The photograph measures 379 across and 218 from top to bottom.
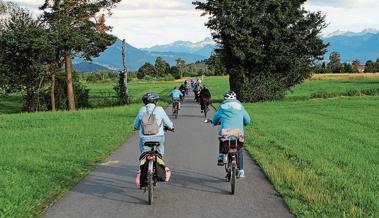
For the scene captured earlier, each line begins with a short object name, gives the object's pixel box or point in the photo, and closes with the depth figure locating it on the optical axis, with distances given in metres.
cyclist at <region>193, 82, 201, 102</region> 41.00
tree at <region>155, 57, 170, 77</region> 148.50
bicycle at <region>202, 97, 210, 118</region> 26.38
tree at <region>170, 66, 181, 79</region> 150.00
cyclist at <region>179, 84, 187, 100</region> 50.94
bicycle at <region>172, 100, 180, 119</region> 26.50
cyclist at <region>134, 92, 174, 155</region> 8.62
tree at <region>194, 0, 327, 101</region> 42.53
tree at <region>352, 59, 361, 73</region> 149.15
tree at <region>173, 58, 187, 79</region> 160.45
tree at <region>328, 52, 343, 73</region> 130.36
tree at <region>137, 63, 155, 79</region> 146.91
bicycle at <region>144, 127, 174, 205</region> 8.16
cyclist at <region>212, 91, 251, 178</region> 9.41
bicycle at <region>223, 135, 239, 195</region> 8.79
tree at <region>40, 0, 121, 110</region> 42.06
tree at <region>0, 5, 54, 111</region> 41.84
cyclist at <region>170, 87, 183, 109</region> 26.19
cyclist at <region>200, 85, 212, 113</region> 26.17
